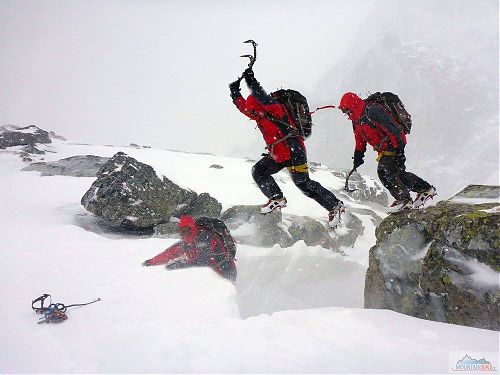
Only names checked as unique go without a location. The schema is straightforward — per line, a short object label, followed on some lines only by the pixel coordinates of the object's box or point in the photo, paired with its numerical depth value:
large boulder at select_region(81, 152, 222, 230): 11.66
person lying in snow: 7.04
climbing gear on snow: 4.41
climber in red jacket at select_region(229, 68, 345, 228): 5.73
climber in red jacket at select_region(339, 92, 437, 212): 6.02
